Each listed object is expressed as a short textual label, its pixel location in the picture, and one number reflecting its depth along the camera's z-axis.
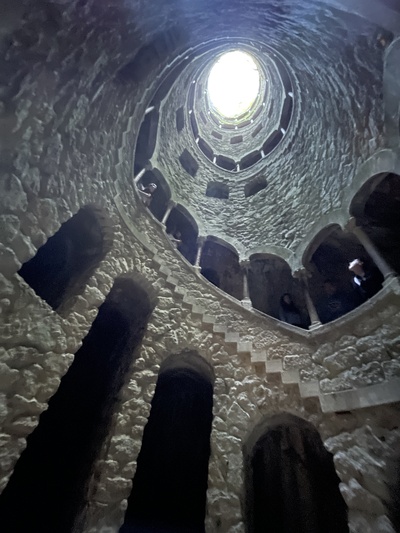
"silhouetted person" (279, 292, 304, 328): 6.77
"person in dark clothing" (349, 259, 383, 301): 5.47
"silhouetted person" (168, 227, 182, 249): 7.93
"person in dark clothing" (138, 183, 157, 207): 7.06
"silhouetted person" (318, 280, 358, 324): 6.76
